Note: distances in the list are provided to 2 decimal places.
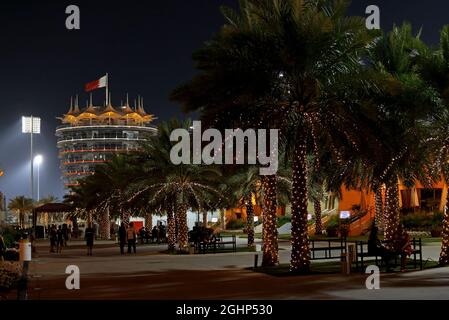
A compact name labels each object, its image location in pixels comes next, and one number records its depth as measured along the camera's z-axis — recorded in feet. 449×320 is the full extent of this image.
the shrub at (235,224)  244.83
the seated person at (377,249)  63.82
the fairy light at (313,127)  66.28
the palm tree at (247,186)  112.98
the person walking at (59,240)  131.54
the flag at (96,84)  392.47
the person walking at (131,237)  117.45
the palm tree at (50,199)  479.49
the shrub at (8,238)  107.03
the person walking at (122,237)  116.09
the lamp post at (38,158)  252.17
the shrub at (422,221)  145.38
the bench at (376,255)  63.23
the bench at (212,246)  108.27
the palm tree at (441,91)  67.10
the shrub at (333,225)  157.07
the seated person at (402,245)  64.03
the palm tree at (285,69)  63.05
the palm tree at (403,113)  68.44
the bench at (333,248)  75.51
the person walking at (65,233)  160.95
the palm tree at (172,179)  111.04
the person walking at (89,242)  117.00
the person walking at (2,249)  70.69
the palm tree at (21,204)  441.48
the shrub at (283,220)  206.90
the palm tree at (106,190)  147.10
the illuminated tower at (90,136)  624.59
